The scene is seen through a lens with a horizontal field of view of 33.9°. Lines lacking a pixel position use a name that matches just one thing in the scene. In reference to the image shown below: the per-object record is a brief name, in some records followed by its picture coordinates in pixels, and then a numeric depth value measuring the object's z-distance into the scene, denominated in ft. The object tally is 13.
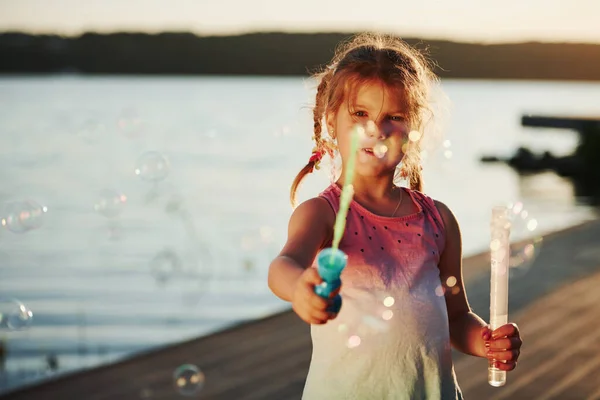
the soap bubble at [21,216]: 14.57
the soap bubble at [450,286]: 6.79
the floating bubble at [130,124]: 18.71
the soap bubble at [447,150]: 9.42
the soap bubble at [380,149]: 6.26
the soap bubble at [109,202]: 17.63
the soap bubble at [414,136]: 6.51
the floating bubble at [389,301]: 6.24
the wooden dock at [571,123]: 73.87
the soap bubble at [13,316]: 13.78
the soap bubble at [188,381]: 13.65
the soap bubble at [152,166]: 14.60
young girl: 6.21
